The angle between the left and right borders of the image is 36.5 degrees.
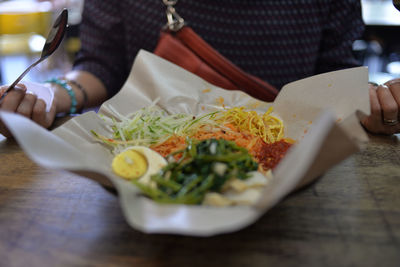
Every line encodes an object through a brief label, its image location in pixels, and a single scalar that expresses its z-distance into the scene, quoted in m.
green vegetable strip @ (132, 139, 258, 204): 0.52
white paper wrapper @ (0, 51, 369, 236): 0.48
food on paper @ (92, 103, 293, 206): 0.52
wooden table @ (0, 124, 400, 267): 0.50
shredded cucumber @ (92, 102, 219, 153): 0.65
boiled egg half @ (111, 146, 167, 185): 0.56
